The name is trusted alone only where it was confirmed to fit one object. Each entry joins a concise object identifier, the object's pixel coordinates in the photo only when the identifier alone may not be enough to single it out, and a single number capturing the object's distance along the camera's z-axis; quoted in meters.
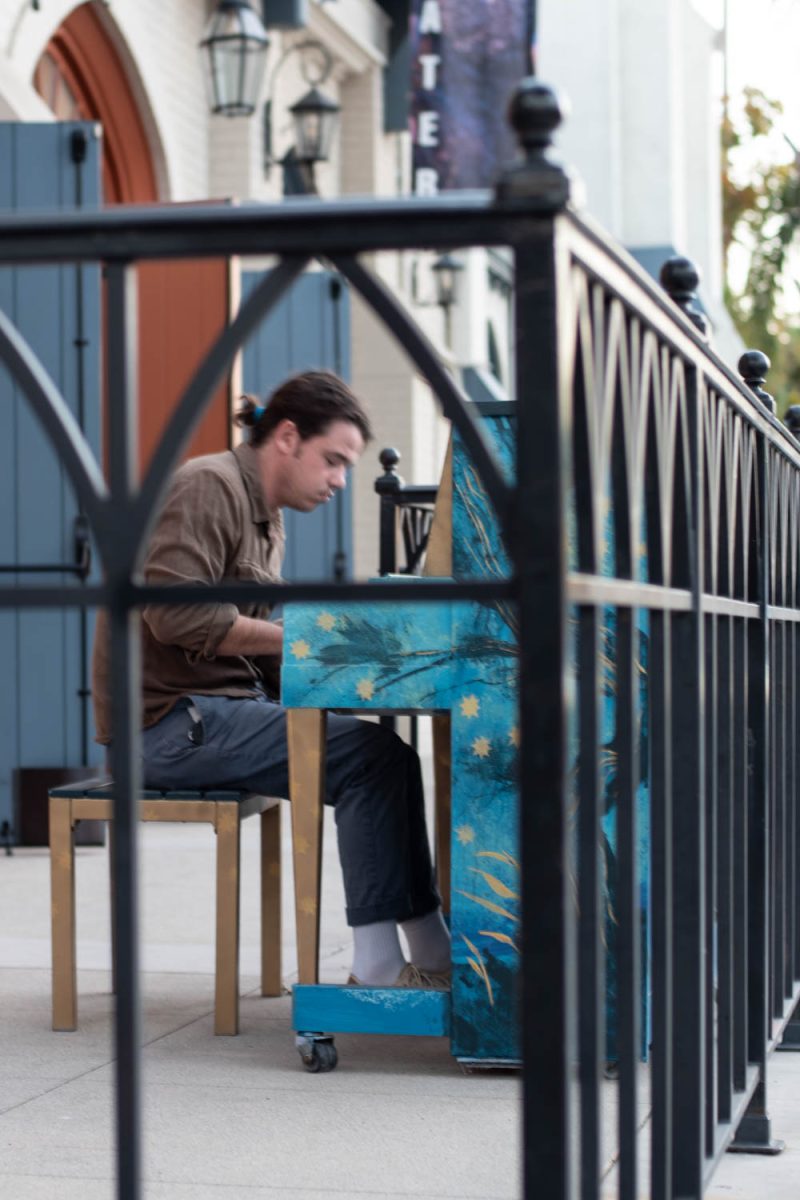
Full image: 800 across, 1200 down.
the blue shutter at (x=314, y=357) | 20.37
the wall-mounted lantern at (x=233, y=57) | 17.62
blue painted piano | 7.18
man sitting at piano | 7.70
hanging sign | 24.66
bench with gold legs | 7.87
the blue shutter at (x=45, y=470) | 14.96
